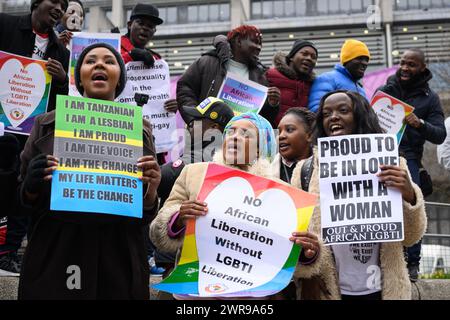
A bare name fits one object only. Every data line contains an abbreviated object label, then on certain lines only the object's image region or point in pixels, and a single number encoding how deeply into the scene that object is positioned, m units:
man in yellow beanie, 5.62
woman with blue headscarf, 3.02
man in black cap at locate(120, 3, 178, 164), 5.56
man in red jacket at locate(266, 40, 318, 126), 5.65
